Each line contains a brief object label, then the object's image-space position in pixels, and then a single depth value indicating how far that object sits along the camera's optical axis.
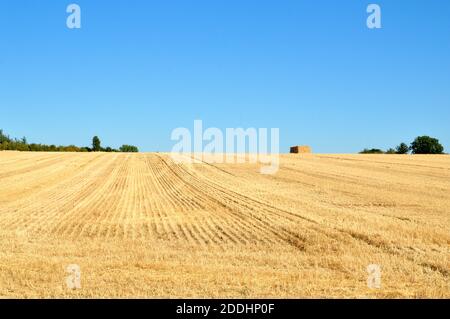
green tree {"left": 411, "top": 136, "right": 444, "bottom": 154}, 110.12
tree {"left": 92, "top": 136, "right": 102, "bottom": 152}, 119.12
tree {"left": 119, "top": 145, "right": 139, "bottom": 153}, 160.69
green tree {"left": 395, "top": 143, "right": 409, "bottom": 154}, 129.62
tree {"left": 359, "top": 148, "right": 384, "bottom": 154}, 116.39
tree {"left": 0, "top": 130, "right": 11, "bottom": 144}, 140.06
